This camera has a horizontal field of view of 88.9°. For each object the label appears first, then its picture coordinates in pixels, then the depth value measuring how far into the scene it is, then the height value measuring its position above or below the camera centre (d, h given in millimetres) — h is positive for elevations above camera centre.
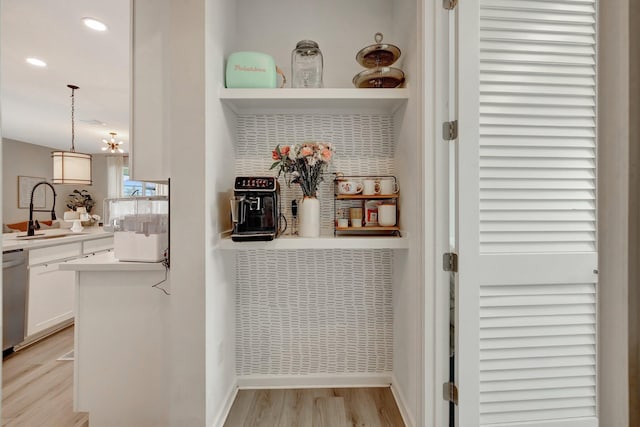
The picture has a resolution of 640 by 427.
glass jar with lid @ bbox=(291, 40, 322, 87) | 1886 +858
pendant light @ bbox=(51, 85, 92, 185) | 3594 +492
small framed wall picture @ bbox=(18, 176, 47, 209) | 6773 +411
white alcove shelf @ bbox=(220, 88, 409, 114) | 1731 +632
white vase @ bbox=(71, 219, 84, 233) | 4023 -178
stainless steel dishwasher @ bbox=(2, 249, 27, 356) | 2699 -732
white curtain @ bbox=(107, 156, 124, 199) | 8289 +974
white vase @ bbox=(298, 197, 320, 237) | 1794 -25
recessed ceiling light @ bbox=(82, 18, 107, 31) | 2428 +1428
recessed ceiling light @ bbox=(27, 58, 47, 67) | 3100 +1451
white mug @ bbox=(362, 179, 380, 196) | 1915 +152
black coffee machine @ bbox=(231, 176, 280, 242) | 1676 +17
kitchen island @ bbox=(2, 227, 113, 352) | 2771 -686
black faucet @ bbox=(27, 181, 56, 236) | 3310 -177
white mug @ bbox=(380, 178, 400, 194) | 1928 +158
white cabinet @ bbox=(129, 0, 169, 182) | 1639 +619
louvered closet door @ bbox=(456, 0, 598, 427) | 1502 +28
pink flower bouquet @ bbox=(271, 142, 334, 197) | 1759 +276
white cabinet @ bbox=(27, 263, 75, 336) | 2967 -834
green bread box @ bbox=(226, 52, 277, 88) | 1750 +765
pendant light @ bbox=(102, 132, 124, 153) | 5921 +1465
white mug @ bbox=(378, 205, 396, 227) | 1871 -19
